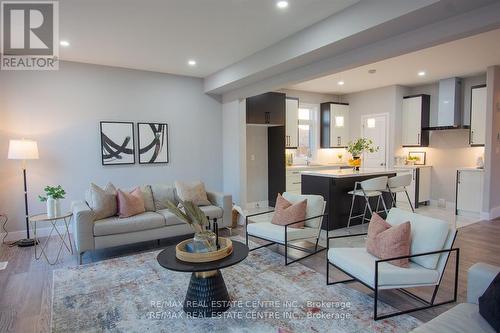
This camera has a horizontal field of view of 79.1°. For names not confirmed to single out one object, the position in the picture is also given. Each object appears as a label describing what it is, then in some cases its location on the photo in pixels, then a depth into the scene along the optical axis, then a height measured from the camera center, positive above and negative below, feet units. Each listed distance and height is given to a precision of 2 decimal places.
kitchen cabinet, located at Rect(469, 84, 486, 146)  19.63 +2.10
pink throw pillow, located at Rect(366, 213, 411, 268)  8.28 -2.64
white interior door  24.35 +1.10
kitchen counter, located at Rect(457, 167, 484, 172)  18.84 -1.35
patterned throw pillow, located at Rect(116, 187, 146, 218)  13.25 -2.42
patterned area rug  7.60 -4.43
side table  12.21 -4.47
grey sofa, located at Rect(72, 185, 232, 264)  11.91 -3.21
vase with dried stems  8.31 -2.24
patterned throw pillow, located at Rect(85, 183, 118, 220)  12.78 -2.26
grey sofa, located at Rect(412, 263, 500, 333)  5.29 -3.15
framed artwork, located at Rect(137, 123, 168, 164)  18.08 +0.44
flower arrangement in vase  17.84 -0.14
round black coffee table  7.96 -3.80
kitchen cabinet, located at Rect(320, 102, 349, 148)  25.84 +2.00
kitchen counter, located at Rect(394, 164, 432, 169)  22.31 -1.36
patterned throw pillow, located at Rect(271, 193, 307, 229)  12.35 -2.69
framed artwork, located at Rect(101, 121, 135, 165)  17.01 +0.37
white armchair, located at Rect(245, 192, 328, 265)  11.64 -3.22
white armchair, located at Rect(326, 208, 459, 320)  7.81 -3.18
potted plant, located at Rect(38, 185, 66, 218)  12.37 -2.13
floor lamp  13.53 -0.14
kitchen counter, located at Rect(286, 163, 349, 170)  22.34 -1.37
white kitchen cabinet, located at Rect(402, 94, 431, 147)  22.95 +2.22
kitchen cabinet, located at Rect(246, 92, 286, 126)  20.49 +2.77
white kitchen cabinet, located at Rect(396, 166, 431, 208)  22.31 -2.78
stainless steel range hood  20.98 +3.07
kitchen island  16.21 -2.20
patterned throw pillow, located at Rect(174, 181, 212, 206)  15.30 -2.21
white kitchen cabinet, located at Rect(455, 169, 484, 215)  18.84 -2.72
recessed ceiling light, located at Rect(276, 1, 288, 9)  10.12 +4.90
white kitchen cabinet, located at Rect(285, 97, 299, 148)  22.85 +1.98
